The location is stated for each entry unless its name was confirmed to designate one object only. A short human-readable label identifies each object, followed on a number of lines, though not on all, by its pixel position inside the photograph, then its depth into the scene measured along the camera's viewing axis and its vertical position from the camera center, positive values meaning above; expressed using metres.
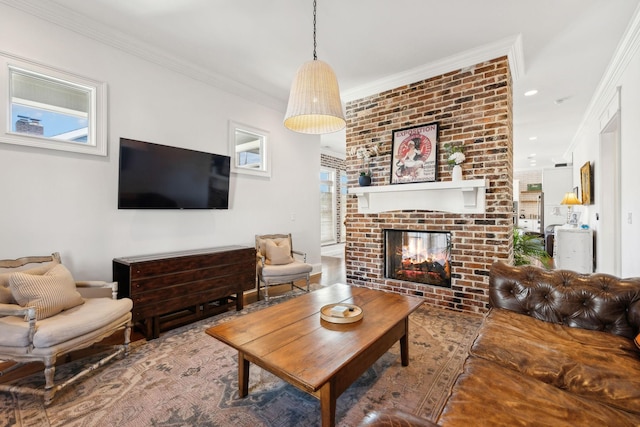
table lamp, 5.53 +0.29
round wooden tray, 1.88 -0.66
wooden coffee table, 1.40 -0.71
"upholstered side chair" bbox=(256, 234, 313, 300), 3.67 -0.66
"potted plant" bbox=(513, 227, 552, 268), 3.77 -0.43
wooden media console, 2.64 -0.69
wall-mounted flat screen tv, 2.87 +0.40
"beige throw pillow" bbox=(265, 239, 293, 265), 3.92 -0.53
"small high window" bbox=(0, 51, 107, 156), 2.38 +0.93
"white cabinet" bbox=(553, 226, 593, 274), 4.93 -0.58
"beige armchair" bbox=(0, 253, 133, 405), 1.80 -0.71
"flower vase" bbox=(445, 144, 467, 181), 3.31 +0.64
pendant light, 1.80 +0.77
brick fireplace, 3.18 +0.38
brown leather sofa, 1.11 -0.72
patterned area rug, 1.68 -1.16
